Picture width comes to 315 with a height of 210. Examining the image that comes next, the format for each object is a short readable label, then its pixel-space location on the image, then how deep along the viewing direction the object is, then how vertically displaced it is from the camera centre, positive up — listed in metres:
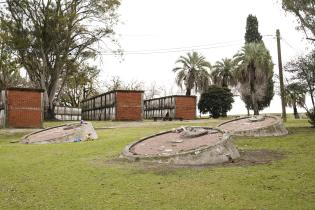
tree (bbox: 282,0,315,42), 14.69 +5.85
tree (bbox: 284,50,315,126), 15.32 +2.30
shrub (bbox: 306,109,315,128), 14.77 -0.27
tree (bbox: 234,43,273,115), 33.02 +5.63
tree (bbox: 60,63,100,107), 45.44 +3.71
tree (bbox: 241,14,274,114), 41.15 +11.93
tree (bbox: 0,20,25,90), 26.60 +5.73
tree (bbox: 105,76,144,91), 50.07 +5.61
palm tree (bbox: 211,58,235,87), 41.05 +6.16
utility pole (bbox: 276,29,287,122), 19.66 +2.53
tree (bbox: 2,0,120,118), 25.99 +8.22
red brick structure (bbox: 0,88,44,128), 19.24 +0.60
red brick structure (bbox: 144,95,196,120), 29.34 +0.72
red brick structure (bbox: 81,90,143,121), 26.17 +0.93
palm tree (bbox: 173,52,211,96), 39.40 +6.01
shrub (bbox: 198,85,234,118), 34.28 +1.47
